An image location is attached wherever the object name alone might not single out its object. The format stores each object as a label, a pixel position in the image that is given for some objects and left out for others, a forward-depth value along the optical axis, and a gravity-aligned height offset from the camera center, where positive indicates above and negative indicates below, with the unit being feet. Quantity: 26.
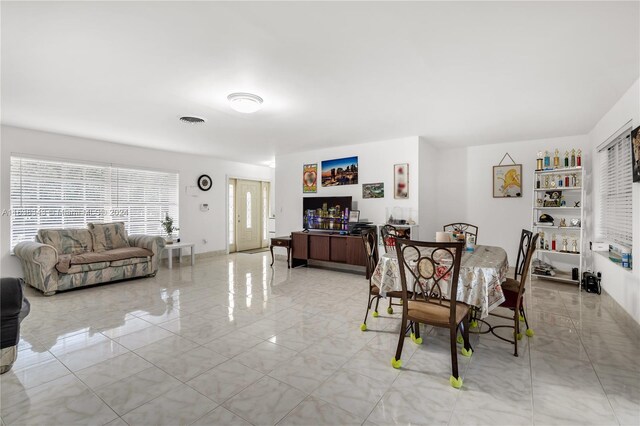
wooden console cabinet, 17.26 -2.24
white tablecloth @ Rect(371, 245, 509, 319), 7.54 -1.83
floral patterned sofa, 13.51 -2.25
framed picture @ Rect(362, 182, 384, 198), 18.29 +1.34
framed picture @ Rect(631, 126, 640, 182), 9.32 +1.89
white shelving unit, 15.38 -0.30
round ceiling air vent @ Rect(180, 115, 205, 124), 13.51 +4.20
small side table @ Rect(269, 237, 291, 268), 20.06 -2.10
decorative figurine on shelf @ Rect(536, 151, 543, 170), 16.03 +2.61
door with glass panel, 27.07 -0.36
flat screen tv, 18.80 -0.10
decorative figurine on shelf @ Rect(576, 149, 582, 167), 15.29 +2.70
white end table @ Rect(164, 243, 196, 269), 19.47 -2.58
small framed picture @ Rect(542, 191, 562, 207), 15.92 +0.70
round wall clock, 23.57 +2.29
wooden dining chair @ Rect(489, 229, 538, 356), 8.09 -2.37
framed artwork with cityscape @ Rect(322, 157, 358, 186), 19.36 +2.65
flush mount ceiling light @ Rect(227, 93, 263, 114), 10.62 +3.95
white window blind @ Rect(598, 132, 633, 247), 11.45 +0.85
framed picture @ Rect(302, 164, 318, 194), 21.01 +2.36
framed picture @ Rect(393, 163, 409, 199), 17.40 +1.81
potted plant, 20.57 -1.13
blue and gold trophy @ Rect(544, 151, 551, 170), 16.10 +2.70
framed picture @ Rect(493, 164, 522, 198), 18.13 +1.89
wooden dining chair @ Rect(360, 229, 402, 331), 8.62 -1.83
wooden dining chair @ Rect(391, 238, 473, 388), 6.68 -2.18
